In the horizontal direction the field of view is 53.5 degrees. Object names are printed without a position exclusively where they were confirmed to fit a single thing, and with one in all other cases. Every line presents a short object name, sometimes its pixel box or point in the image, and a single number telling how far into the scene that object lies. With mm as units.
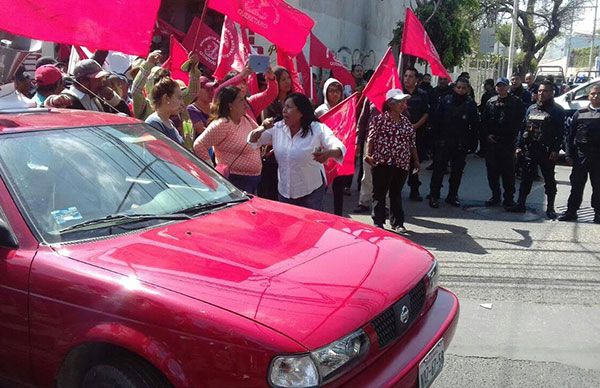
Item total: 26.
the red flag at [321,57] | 10047
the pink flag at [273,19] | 6656
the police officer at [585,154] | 7820
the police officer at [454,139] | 8719
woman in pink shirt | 5270
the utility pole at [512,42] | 23672
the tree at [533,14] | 32906
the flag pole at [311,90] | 9129
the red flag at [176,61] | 7867
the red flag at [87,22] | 4047
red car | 2322
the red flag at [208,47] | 9352
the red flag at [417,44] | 7727
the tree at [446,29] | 19250
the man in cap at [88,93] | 5309
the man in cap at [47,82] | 5785
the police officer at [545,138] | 8172
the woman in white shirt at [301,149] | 4969
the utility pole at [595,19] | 39800
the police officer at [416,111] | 9127
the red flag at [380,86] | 7066
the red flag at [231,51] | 7430
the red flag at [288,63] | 7512
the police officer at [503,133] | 8477
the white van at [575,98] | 14783
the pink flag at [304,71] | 9070
